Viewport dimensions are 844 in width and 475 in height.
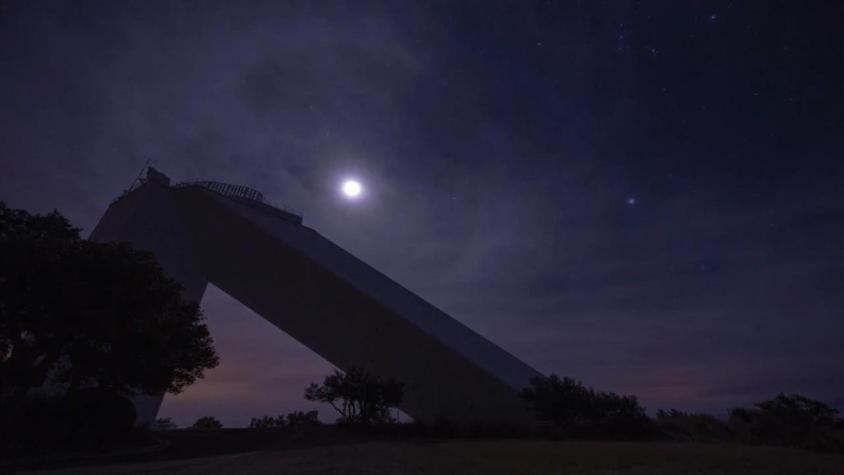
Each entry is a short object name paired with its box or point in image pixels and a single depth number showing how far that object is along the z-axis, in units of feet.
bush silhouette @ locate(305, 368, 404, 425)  64.13
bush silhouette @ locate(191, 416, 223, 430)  72.55
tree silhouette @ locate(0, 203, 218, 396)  40.52
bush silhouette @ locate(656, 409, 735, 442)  50.24
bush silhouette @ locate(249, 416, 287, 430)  72.13
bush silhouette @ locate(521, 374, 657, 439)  55.83
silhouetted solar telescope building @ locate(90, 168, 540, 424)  71.46
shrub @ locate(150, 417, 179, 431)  73.41
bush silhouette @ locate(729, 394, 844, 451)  38.24
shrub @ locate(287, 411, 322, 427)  72.28
